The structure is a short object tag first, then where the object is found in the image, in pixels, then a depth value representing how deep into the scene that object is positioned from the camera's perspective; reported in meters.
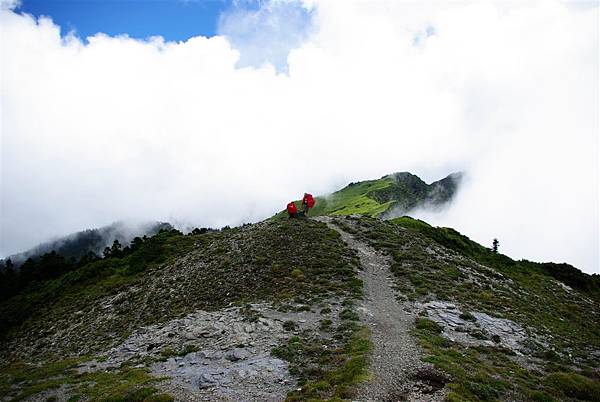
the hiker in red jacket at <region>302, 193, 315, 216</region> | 60.42
